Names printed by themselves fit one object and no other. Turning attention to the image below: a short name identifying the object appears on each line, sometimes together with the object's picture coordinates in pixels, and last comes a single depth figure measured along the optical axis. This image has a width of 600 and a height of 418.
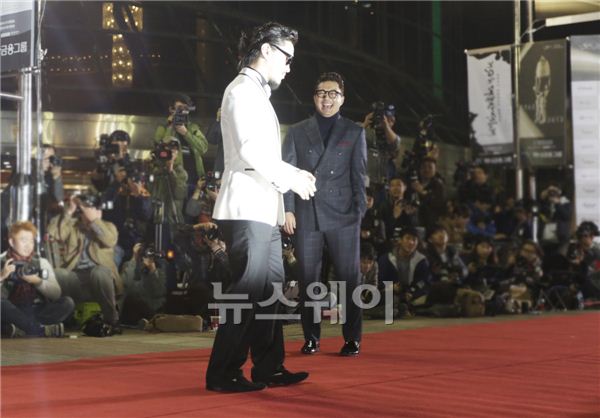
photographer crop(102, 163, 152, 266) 7.55
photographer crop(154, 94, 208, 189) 7.60
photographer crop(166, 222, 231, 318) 6.54
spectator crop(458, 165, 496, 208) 10.37
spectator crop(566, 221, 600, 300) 9.63
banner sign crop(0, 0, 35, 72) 6.38
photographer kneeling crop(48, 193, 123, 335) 6.62
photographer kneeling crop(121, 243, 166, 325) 6.81
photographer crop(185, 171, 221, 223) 7.09
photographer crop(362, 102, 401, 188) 8.66
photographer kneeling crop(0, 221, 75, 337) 6.21
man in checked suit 4.62
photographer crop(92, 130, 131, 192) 8.09
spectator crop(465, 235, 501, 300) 8.53
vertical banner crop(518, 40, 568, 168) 11.01
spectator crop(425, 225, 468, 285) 8.30
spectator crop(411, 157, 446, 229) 9.44
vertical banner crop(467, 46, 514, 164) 11.34
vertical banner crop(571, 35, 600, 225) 10.92
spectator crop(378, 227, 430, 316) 7.88
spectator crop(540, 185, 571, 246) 10.98
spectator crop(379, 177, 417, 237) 8.59
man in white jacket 3.17
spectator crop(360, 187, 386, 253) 8.15
